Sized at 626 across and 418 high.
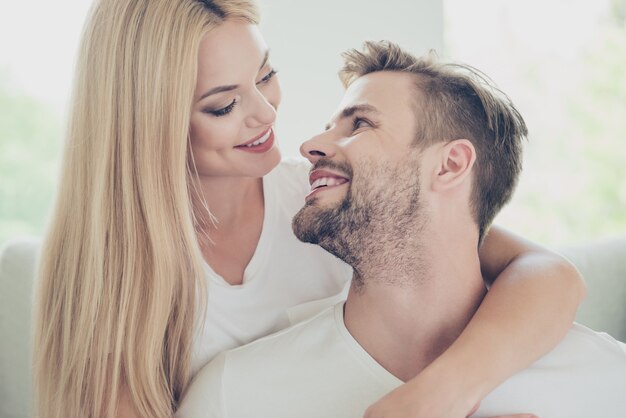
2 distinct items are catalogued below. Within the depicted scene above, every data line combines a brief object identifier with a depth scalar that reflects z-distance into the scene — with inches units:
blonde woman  64.7
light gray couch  80.5
